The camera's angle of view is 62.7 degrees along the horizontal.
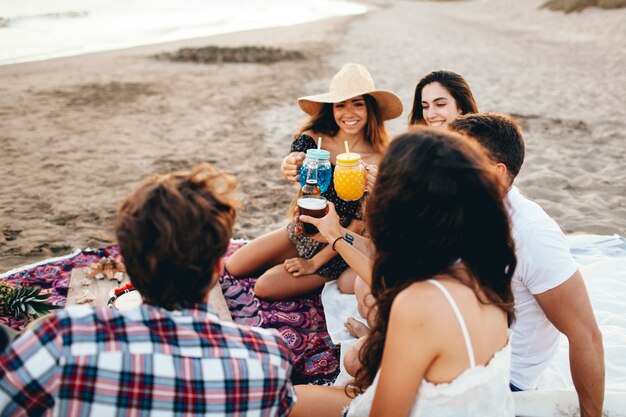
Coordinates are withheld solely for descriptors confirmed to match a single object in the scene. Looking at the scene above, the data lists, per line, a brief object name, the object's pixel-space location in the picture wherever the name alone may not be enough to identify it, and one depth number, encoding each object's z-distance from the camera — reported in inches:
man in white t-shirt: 88.8
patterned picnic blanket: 129.3
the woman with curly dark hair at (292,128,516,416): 67.0
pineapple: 133.6
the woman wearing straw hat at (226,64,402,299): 155.8
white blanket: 103.8
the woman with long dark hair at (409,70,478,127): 157.4
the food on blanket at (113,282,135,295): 124.3
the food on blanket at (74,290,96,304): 132.0
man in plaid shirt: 60.1
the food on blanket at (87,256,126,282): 143.9
